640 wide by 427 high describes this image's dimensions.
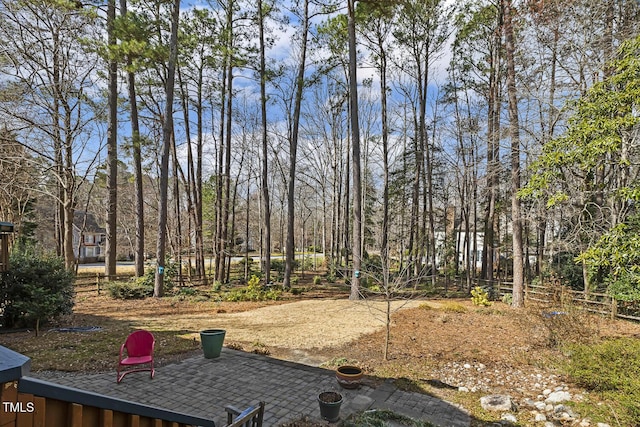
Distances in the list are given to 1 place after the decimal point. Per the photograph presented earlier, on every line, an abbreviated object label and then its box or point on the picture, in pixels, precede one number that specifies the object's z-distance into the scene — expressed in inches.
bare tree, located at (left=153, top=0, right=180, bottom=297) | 537.3
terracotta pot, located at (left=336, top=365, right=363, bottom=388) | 211.9
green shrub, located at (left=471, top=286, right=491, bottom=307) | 540.2
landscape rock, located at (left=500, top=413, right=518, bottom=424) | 180.2
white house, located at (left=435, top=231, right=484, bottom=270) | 879.2
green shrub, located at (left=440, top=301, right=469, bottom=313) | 480.8
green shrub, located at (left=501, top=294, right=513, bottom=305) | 567.8
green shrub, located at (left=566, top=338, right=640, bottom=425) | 169.3
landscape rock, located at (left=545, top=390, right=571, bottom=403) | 202.7
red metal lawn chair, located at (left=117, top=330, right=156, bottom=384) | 224.4
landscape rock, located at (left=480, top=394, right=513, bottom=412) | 192.4
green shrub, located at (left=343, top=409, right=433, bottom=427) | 161.8
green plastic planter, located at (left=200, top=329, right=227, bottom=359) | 266.2
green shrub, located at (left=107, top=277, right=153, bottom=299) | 539.5
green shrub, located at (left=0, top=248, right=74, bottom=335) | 322.7
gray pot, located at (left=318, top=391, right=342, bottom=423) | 171.5
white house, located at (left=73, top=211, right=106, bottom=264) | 1416.1
